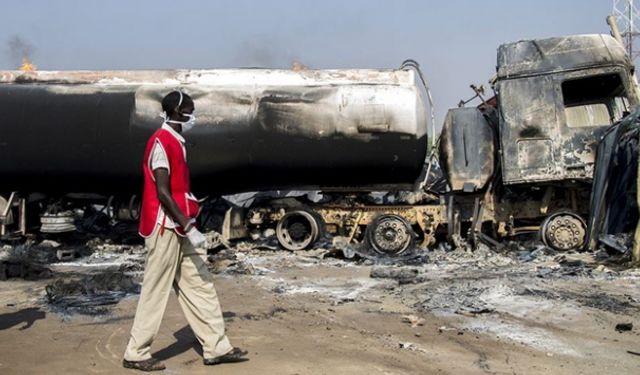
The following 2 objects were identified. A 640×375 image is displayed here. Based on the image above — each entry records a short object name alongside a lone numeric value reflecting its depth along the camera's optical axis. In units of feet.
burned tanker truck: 30.99
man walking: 12.97
